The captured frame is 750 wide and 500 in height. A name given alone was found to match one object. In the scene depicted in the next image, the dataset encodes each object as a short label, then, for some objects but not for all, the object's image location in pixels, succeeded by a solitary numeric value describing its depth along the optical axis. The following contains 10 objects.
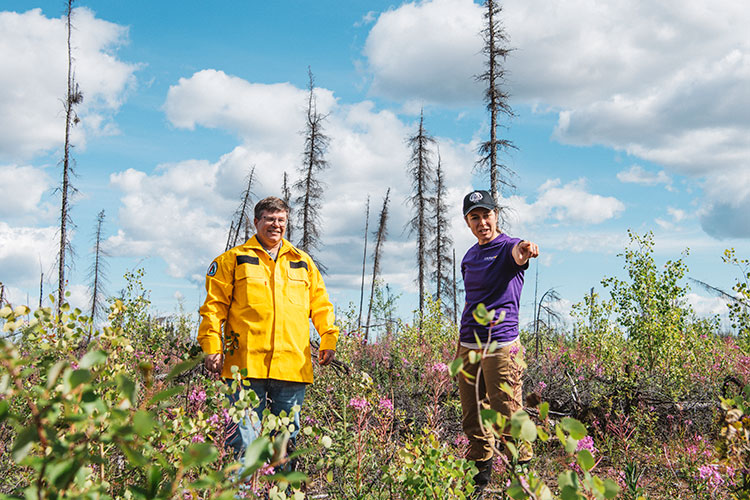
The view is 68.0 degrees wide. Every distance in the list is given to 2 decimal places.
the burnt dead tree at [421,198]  24.28
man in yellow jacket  3.80
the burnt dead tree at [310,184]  21.70
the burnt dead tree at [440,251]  25.42
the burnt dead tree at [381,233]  24.69
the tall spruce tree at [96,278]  23.82
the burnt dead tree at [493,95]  15.91
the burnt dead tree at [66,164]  17.75
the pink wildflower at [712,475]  3.68
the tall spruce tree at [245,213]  14.67
